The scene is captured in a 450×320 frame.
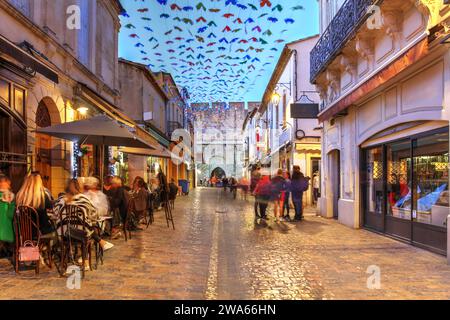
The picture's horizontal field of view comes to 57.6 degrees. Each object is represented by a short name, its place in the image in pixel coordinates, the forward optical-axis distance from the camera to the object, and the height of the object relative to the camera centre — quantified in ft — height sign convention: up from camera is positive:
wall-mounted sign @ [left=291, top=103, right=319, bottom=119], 51.80 +7.30
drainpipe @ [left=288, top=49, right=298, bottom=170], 67.21 +11.93
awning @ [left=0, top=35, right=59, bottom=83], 22.27 +6.54
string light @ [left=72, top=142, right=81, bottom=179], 41.73 +1.11
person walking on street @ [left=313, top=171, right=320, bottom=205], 66.33 -2.89
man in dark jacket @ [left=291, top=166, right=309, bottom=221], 43.04 -2.45
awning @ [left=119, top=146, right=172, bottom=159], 48.15 +2.05
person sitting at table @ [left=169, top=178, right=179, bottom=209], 49.38 -2.78
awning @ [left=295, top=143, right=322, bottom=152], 65.72 +3.33
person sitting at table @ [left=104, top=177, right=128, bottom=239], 28.94 -2.22
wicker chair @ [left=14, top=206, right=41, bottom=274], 18.56 -2.69
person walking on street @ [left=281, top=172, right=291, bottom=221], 43.79 -3.05
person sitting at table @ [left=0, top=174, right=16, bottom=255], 18.99 -2.36
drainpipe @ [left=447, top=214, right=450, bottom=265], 21.32 -3.82
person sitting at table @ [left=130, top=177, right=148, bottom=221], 33.24 -2.60
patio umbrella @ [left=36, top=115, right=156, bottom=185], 27.73 +2.71
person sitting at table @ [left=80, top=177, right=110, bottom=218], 24.57 -1.62
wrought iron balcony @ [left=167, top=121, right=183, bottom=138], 114.32 +12.36
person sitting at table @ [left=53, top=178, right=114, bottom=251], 20.03 -1.87
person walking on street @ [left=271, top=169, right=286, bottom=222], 42.63 -2.10
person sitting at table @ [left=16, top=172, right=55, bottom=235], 18.86 -1.36
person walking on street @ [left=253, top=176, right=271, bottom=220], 42.73 -2.72
